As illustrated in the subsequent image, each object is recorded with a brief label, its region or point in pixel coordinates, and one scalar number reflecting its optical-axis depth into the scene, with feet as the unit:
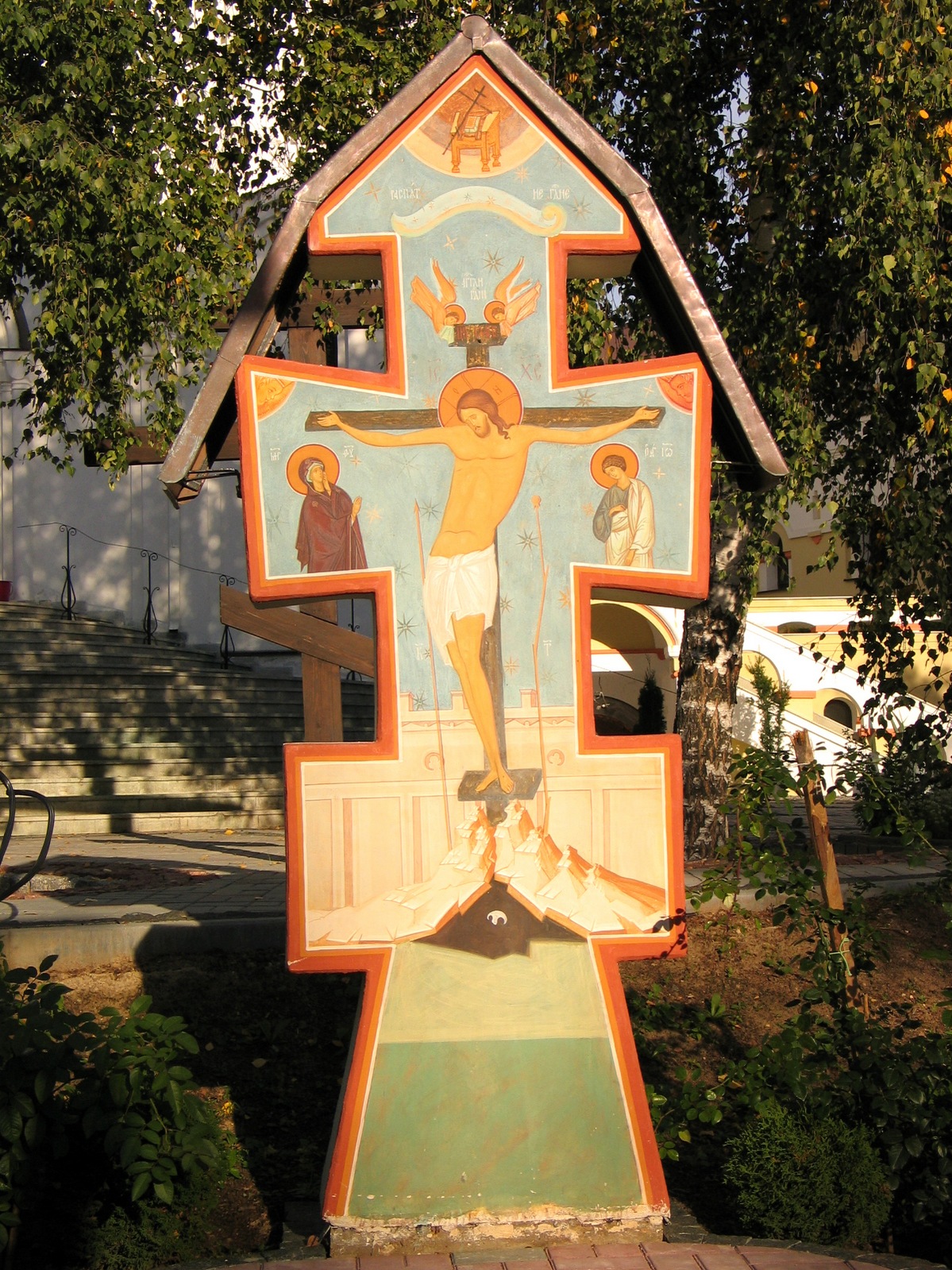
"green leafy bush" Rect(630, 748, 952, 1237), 12.03
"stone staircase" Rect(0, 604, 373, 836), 41.32
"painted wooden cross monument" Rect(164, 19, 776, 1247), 11.87
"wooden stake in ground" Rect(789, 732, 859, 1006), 14.26
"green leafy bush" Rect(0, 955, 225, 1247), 11.39
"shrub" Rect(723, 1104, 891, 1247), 11.99
